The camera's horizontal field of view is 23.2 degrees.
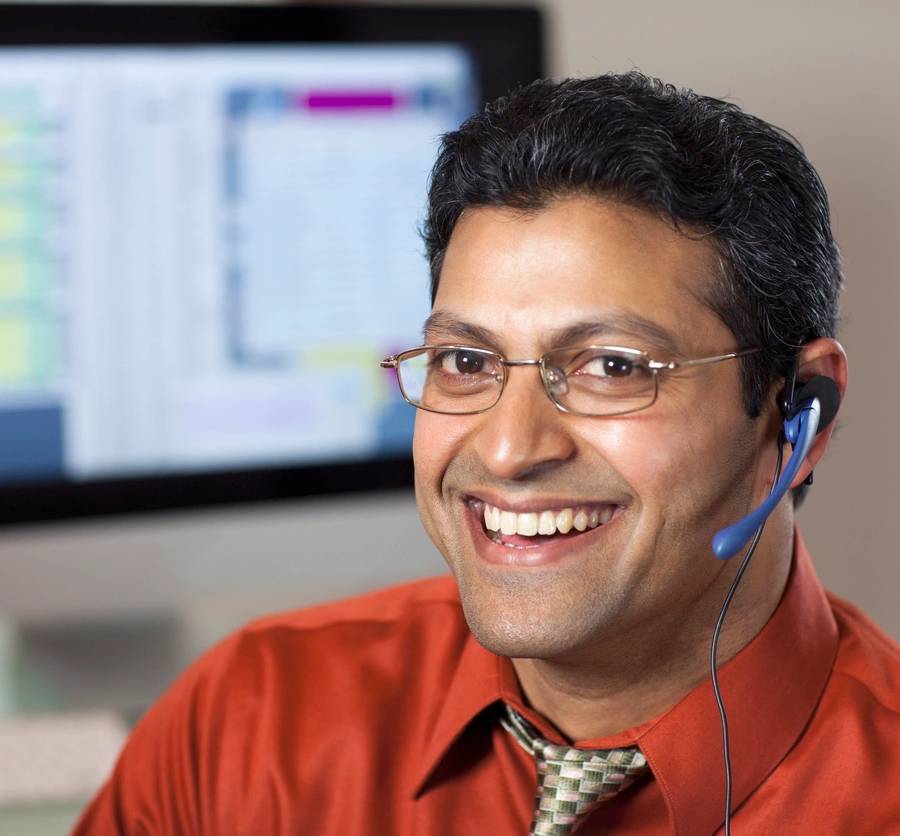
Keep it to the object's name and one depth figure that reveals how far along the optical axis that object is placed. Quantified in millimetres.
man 906
